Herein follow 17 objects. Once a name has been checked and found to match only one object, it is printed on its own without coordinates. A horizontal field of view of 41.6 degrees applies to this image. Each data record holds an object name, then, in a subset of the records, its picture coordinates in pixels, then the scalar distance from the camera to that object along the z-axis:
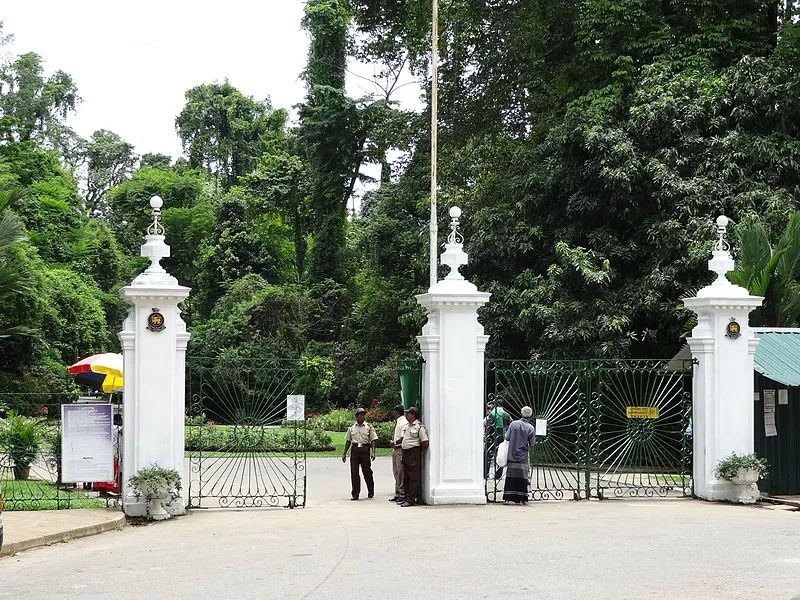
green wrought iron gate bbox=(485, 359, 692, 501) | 16.89
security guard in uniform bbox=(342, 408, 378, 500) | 17.73
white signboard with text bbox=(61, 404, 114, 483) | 15.10
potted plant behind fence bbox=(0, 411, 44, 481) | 17.61
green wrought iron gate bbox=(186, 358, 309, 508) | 15.61
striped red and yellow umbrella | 19.14
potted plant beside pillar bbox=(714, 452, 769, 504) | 16.41
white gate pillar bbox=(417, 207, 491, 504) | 16.02
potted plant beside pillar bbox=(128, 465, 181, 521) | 14.51
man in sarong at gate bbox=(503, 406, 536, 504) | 16.25
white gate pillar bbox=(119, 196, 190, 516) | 14.86
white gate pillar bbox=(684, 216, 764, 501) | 16.84
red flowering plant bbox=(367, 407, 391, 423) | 38.50
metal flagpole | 28.91
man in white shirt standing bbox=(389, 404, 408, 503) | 16.47
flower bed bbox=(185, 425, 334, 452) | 19.74
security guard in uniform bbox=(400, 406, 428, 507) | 16.11
